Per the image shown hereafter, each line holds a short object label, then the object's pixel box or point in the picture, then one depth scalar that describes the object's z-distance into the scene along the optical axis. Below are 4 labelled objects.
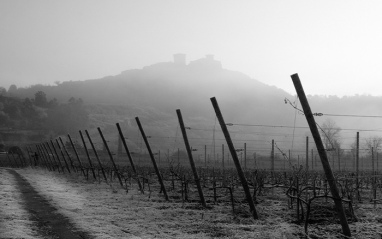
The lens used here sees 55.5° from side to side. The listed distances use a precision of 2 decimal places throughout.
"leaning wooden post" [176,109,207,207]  11.48
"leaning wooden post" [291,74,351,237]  6.66
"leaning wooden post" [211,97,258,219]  9.21
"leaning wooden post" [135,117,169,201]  13.47
